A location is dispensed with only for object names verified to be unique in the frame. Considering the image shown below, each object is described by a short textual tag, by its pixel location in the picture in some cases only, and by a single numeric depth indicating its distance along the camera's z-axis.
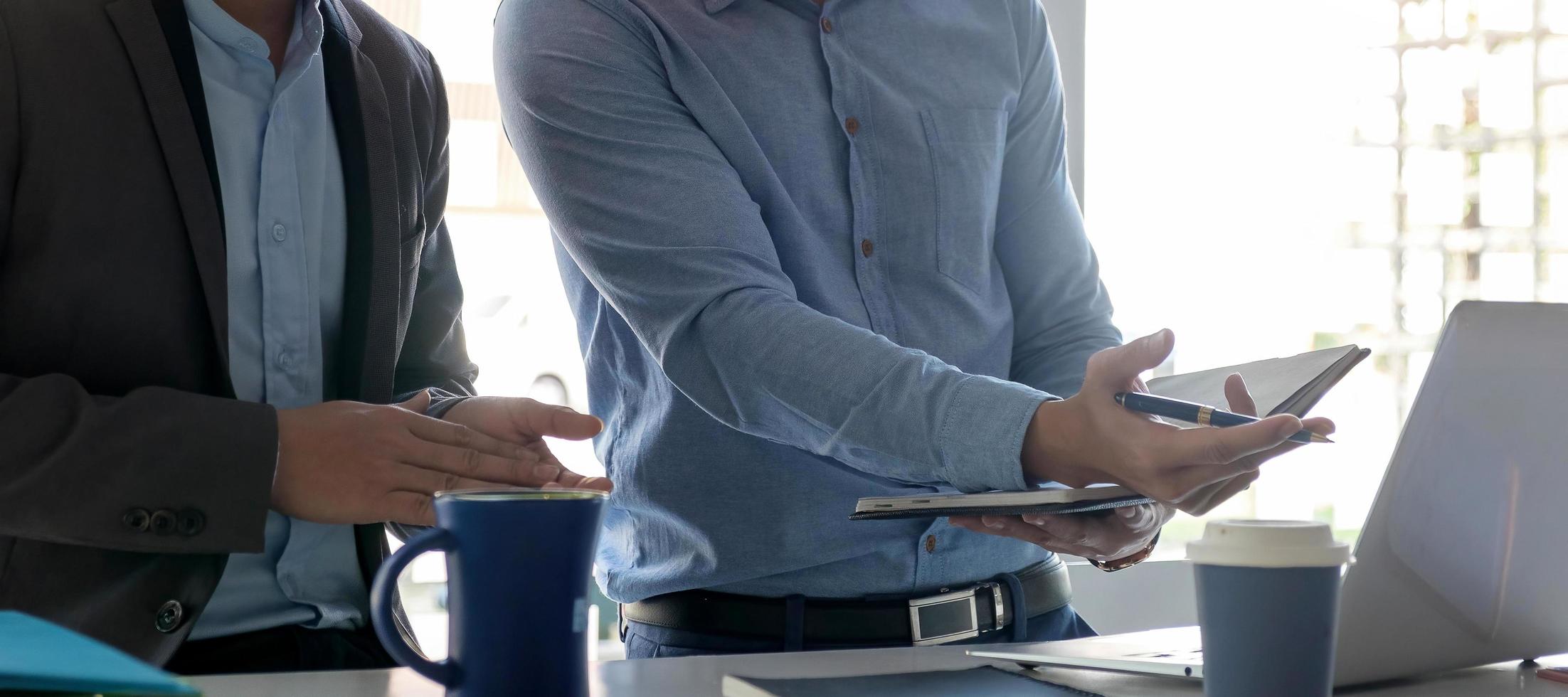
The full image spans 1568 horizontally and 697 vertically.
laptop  0.88
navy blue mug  0.67
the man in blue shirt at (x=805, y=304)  1.19
